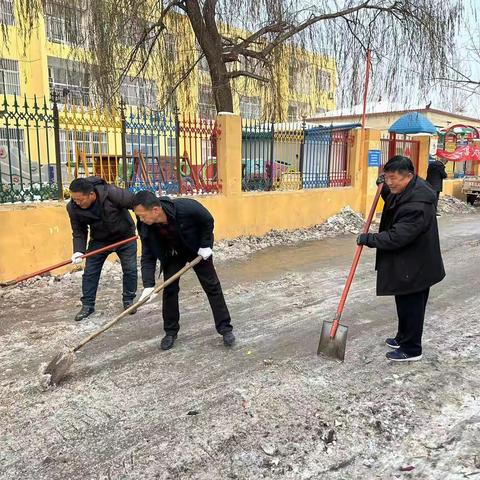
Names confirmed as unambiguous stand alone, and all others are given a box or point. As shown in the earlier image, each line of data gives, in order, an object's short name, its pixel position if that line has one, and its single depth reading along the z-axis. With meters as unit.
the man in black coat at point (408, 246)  3.16
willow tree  8.94
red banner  14.48
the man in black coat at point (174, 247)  3.37
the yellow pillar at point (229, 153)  7.82
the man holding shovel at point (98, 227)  4.28
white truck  14.76
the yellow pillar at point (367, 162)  10.58
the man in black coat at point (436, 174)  10.55
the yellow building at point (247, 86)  9.16
